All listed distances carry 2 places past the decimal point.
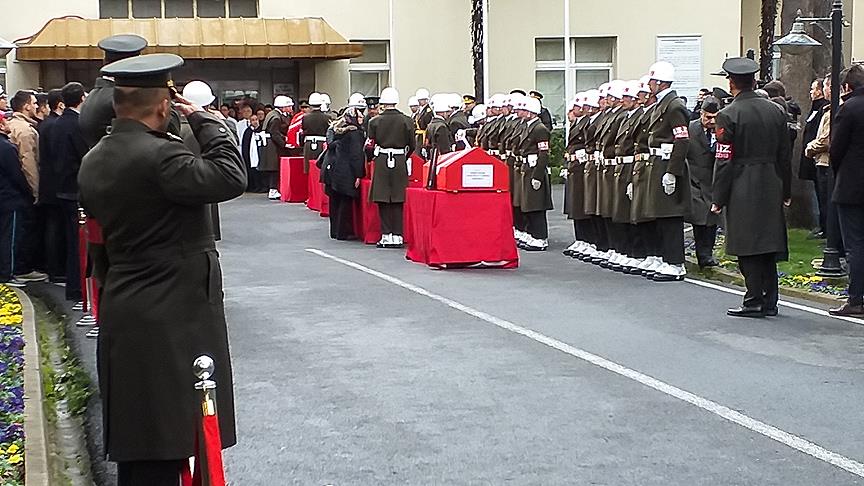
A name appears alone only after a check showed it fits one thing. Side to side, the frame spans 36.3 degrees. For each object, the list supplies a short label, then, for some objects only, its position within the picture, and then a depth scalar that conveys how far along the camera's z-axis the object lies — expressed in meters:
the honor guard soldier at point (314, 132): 25.33
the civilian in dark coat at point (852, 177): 11.47
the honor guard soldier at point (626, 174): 14.91
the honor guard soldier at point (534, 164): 17.42
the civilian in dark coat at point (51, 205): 13.91
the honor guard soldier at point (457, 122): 19.95
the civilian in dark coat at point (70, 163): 12.48
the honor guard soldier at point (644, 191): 14.45
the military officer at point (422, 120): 20.78
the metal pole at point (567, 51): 30.41
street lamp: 13.97
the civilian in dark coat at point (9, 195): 14.05
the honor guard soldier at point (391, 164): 18.45
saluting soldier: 4.63
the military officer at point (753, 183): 11.54
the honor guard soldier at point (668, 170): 13.98
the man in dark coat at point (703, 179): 15.16
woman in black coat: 19.39
